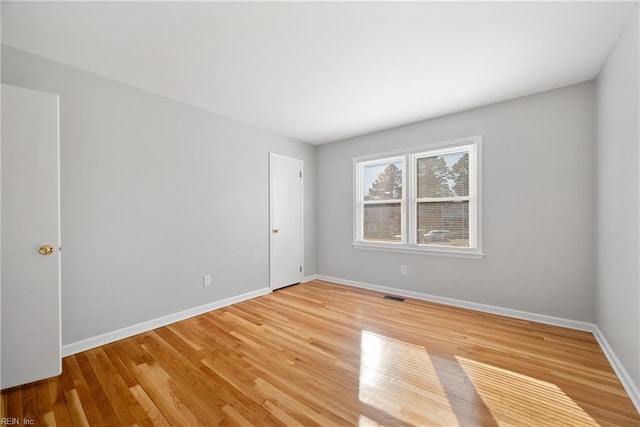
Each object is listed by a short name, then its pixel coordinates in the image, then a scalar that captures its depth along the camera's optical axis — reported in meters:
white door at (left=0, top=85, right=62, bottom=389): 1.73
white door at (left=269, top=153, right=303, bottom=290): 4.02
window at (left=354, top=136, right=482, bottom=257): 3.24
